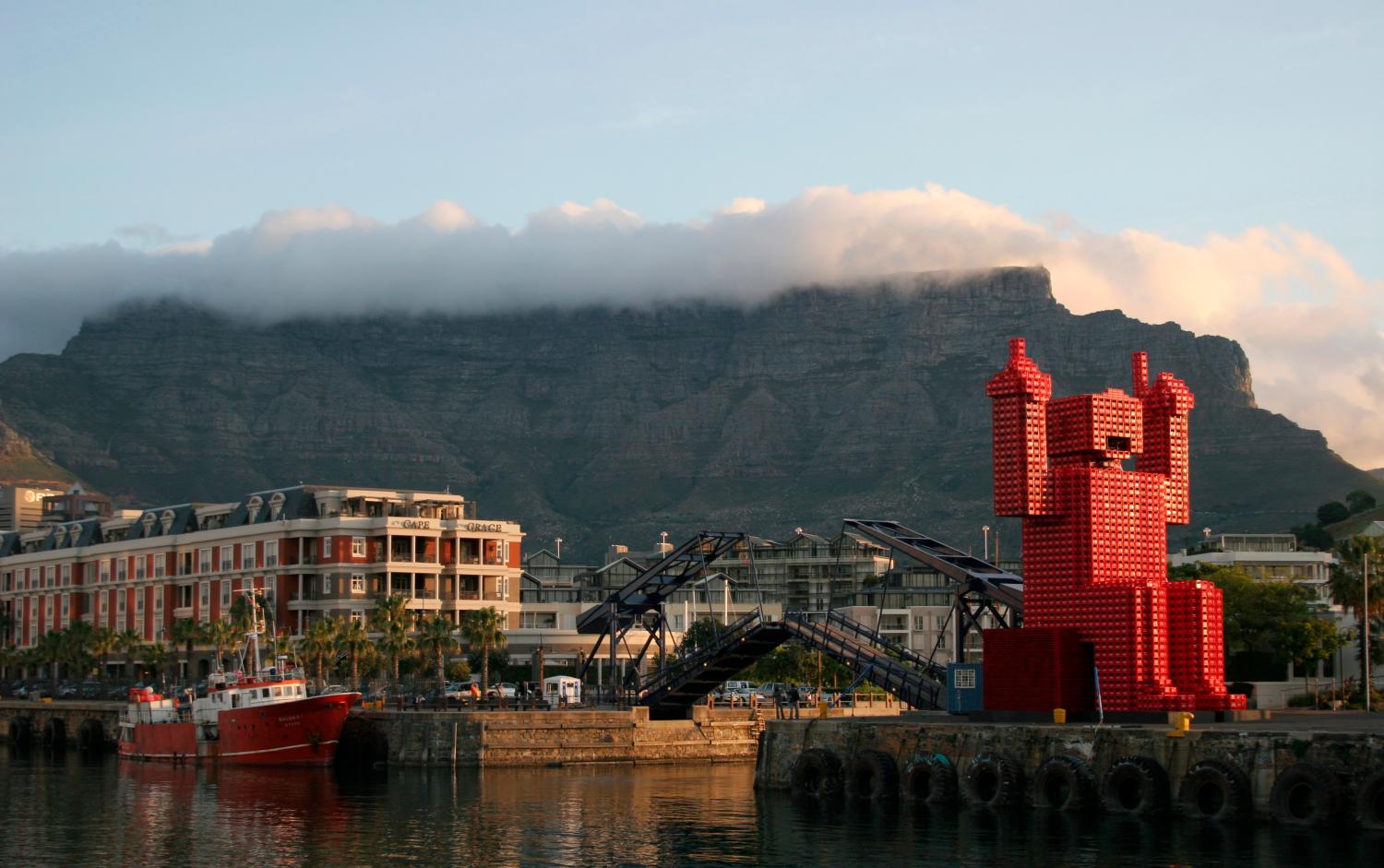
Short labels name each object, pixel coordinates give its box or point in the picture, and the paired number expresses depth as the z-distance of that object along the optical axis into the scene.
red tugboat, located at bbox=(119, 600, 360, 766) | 98.94
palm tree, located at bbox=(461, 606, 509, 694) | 119.69
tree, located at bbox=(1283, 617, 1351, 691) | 111.06
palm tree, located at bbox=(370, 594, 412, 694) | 121.94
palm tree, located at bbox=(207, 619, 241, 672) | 128.00
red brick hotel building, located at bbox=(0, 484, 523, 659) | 147.00
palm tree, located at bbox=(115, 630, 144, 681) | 153.25
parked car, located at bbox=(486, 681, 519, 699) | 112.79
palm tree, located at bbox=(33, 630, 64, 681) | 153.62
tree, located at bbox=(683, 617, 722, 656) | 144.88
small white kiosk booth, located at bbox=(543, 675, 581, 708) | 106.38
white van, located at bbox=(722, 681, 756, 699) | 125.69
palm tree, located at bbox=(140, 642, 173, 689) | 142.50
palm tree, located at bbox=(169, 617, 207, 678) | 137.88
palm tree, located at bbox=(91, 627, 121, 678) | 151.75
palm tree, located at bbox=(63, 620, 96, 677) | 152.38
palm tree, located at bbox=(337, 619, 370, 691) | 122.44
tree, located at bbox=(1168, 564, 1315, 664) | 114.62
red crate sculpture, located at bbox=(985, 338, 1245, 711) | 70.50
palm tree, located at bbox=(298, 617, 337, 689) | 123.50
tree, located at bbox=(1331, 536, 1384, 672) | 105.12
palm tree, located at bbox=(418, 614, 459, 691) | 118.81
